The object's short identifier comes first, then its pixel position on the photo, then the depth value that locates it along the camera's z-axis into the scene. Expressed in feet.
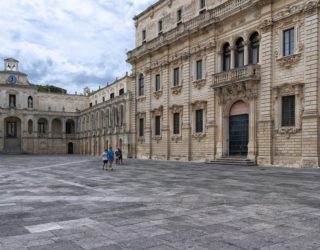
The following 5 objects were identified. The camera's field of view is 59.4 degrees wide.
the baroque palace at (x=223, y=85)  57.13
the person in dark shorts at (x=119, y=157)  75.19
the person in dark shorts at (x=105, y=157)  57.33
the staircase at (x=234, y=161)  63.27
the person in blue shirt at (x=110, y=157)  57.52
